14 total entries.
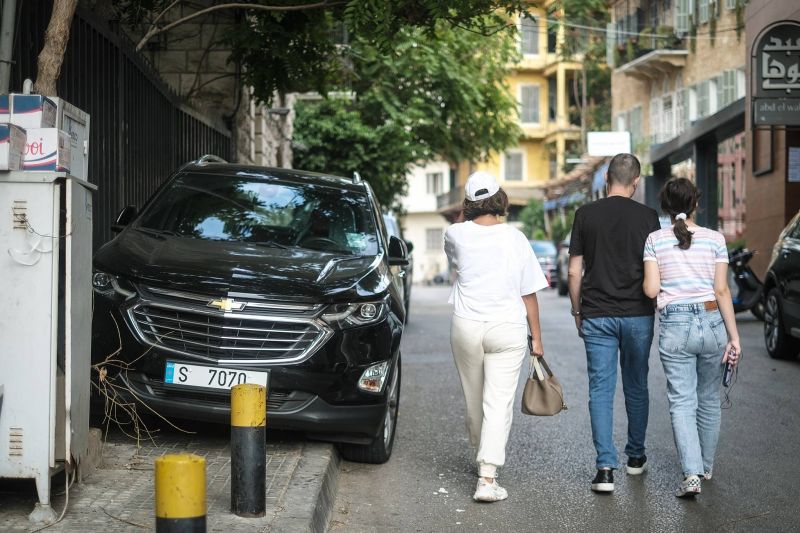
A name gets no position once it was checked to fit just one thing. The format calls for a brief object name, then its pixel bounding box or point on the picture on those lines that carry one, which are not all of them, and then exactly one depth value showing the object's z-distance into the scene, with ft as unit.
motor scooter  57.16
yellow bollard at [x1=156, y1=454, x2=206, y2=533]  13.23
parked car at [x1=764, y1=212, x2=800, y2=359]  39.65
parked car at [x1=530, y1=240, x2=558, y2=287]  120.17
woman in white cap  20.57
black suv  21.07
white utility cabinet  16.14
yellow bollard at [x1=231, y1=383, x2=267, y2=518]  16.12
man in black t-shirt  21.48
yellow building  203.72
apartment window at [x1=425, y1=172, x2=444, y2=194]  260.21
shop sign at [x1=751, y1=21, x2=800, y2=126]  60.08
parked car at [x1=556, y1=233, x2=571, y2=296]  103.50
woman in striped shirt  20.75
